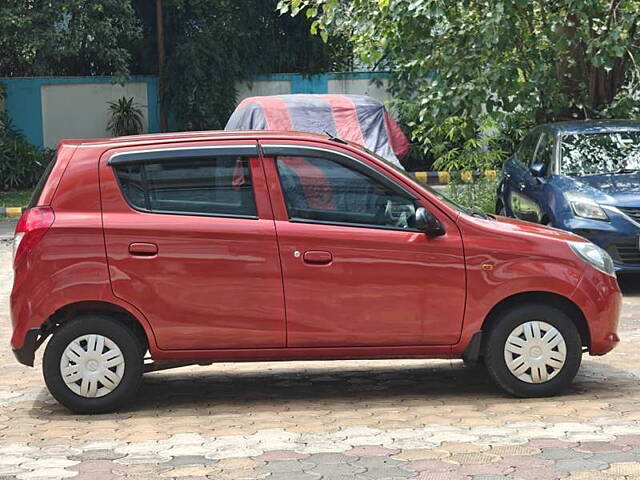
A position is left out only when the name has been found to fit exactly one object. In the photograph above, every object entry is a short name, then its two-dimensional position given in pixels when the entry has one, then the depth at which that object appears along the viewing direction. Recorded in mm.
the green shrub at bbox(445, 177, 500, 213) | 16344
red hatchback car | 6980
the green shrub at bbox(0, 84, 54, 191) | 25125
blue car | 10977
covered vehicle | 20391
